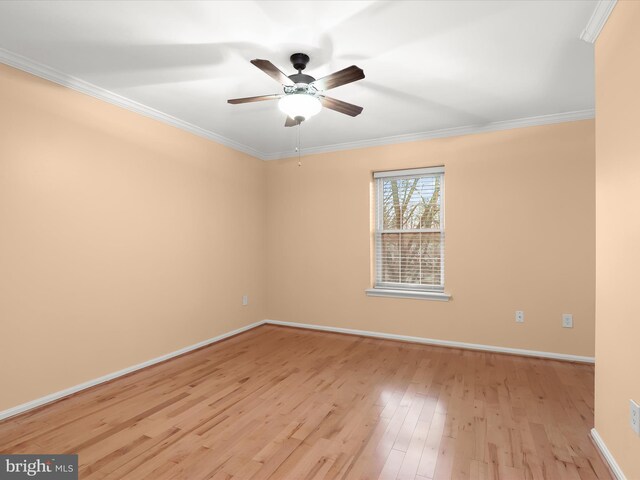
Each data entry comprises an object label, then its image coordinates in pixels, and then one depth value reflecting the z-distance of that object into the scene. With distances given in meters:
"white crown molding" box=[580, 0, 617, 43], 1.86
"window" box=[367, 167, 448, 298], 4.20
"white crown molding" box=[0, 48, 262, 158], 2.43
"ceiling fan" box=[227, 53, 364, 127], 2.32
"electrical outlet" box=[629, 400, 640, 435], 1.58
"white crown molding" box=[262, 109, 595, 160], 3.49
